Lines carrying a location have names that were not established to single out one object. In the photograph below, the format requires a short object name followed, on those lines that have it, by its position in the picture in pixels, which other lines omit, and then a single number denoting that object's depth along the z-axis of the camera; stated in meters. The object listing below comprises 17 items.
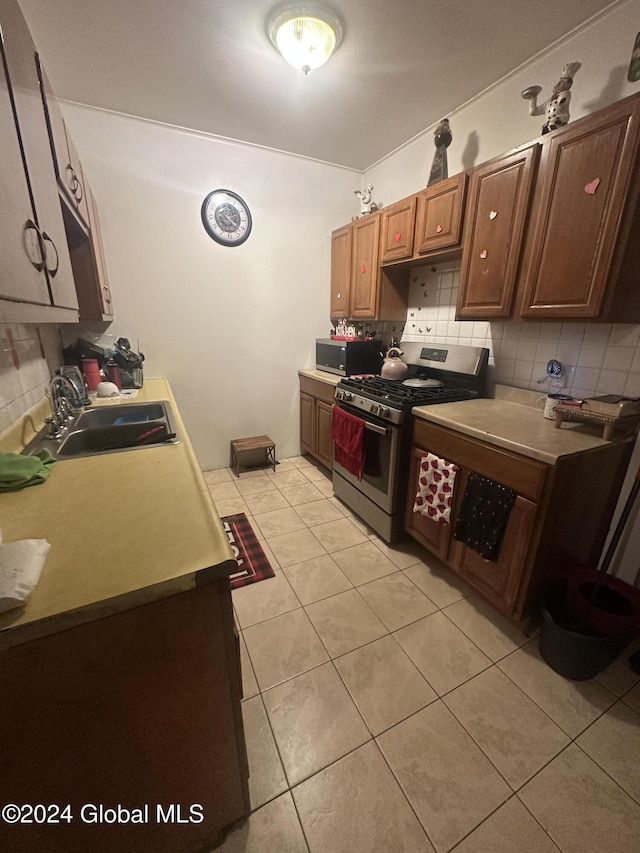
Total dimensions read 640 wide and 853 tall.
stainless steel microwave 2.70
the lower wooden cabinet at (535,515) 1.31
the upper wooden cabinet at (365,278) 2.55
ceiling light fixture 1.45
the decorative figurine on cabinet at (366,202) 2.66
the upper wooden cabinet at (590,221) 1.25
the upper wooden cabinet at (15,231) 0.64
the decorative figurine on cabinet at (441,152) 2.01
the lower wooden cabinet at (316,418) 2.85
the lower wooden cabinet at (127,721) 0.59
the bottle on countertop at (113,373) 2.29
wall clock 2.55
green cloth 0.96
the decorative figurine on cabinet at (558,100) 1.42
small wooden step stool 3.00
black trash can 1.26
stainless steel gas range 1.92
